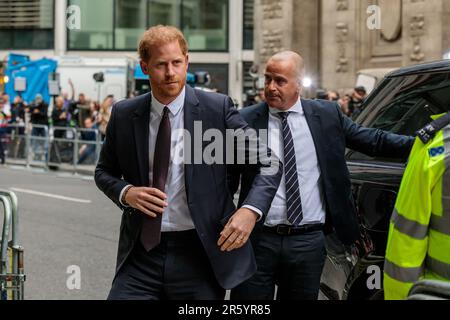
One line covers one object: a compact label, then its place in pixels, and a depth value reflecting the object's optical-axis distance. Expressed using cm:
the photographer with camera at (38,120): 2350
